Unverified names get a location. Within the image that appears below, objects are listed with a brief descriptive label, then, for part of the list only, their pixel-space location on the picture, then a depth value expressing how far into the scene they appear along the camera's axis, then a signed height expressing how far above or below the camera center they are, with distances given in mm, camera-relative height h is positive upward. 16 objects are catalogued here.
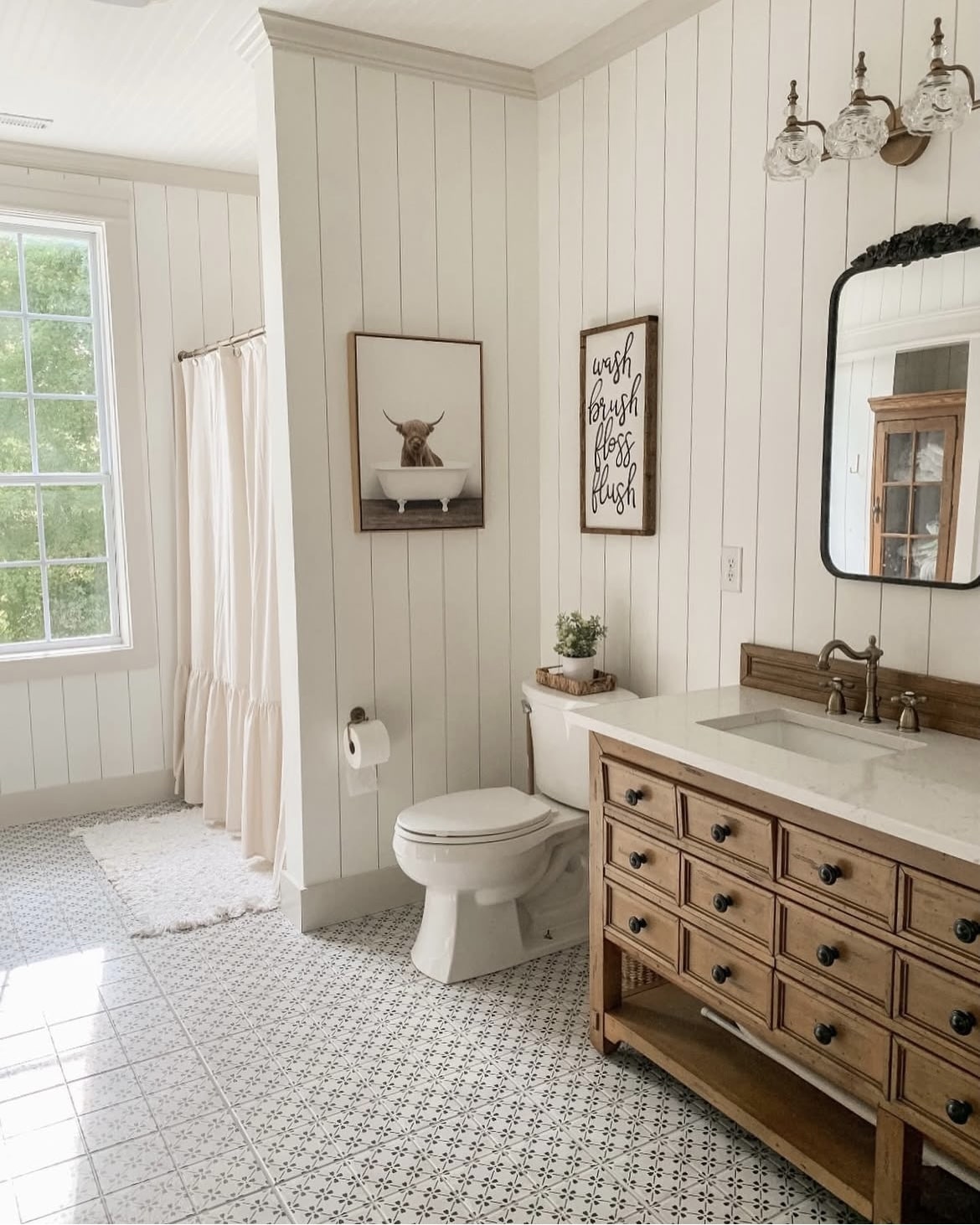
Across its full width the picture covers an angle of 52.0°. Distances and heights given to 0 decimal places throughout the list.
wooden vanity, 1566 -848
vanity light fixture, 1754 +695
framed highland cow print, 3004 +208
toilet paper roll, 2986 -722
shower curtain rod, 3346 +576
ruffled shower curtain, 3395 -366
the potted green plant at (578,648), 2955 -439
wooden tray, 2914 -543
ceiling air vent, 3475 +1337
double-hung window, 3930 +241
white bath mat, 3162 -1267
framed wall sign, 2850 +204
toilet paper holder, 3070 -651
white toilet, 2688 -982
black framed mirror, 2016 +167
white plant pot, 2955 -499
